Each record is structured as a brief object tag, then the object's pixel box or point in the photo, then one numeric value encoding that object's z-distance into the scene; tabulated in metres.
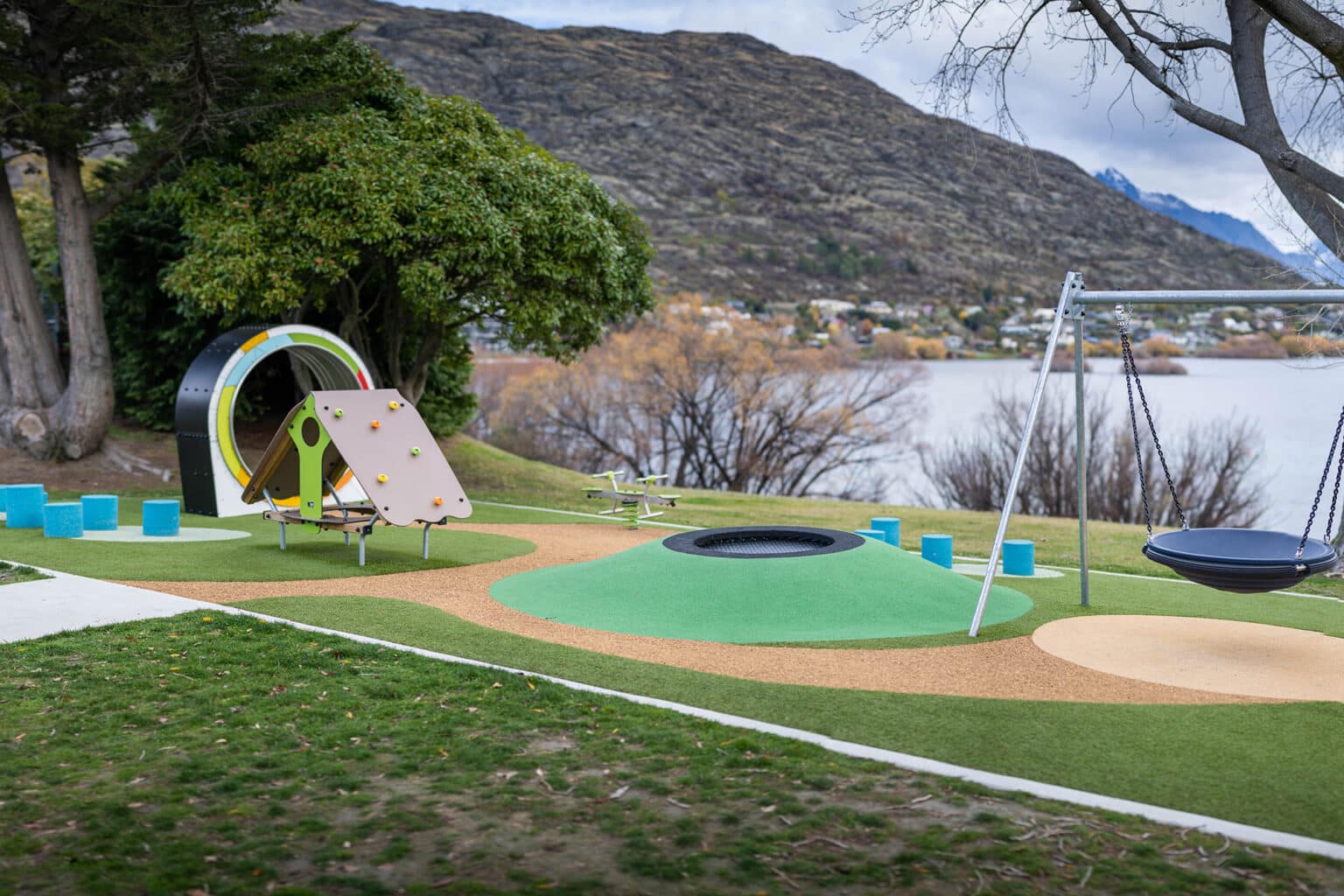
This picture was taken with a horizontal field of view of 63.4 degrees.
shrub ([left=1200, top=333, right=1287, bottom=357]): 29.42
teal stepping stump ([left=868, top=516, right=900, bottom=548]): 12.64
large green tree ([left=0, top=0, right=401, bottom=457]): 16.06
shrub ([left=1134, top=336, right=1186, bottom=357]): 36.63
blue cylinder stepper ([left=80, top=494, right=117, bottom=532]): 12.52
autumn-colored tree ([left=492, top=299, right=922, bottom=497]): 33.19
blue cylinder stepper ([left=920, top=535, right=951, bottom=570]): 11.58
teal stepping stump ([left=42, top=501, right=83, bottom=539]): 11.67
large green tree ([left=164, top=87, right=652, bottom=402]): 16.28
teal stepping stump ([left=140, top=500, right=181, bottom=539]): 12.13
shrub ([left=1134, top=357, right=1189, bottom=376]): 36.53
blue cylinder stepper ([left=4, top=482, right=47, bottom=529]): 12.65
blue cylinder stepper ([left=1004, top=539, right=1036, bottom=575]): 11.24
